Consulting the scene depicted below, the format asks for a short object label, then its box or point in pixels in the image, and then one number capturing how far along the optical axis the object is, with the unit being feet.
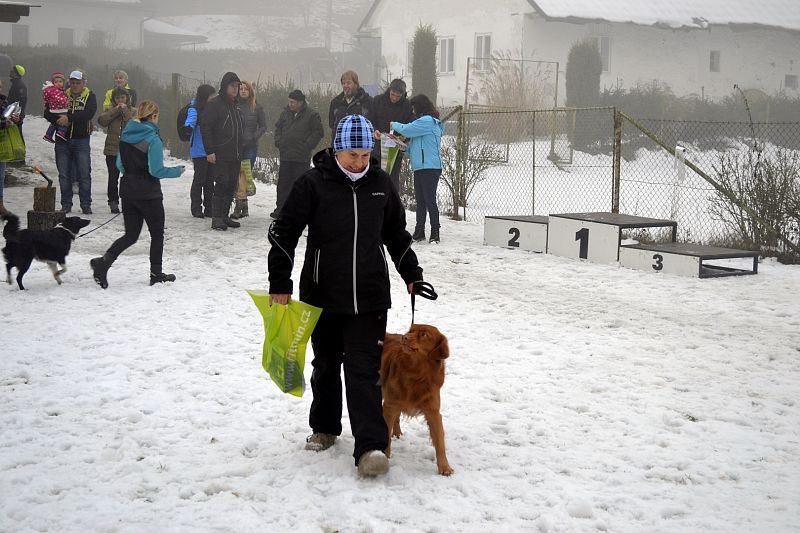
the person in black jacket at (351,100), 37.55
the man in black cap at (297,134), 38.70
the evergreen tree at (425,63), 91.61
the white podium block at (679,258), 31.24
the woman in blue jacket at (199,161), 40.06
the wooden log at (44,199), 32.94
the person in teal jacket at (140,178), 26.68
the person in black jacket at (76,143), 39.58
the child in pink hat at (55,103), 39.68
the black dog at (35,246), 26.53
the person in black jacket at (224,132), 36.76
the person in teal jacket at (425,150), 36.86
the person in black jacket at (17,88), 48.14
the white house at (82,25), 169.58
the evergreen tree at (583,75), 94.73
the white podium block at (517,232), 36.76
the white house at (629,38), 106.22
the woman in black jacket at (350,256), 13.88
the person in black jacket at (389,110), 37.83
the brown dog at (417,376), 13.65
